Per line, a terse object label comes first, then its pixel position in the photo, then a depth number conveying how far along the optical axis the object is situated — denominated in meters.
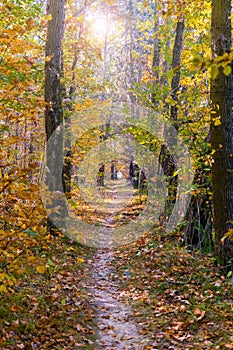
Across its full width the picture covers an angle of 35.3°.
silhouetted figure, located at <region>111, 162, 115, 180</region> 53.67
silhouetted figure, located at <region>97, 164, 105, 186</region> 32.04
